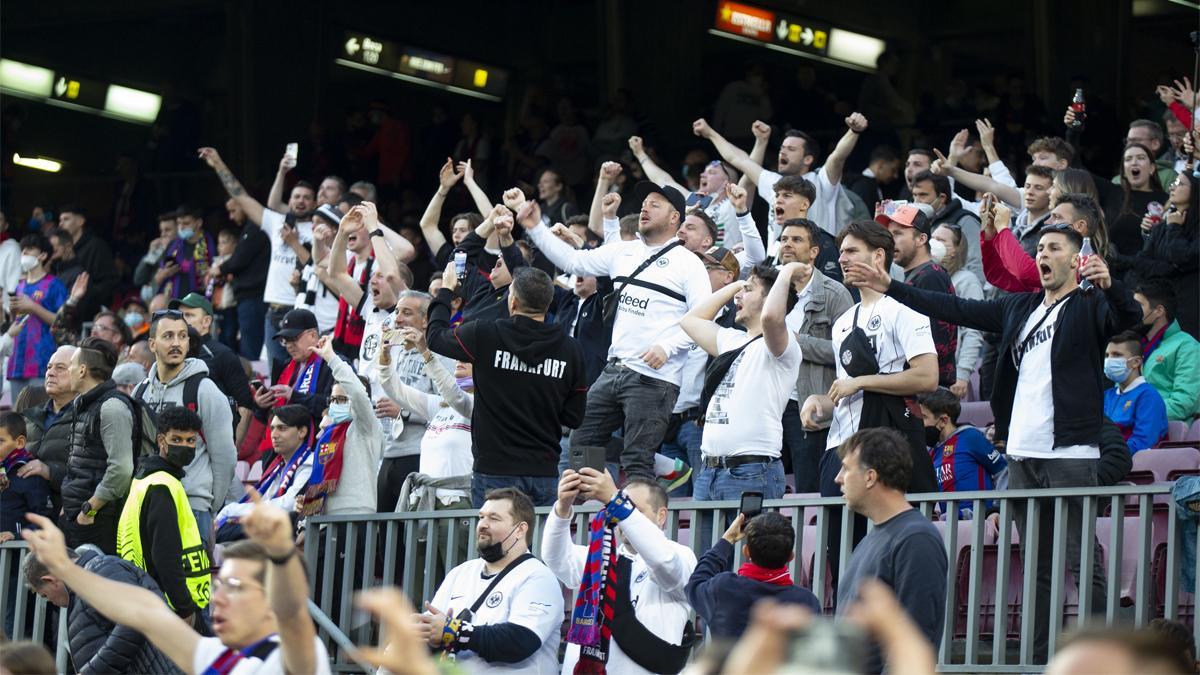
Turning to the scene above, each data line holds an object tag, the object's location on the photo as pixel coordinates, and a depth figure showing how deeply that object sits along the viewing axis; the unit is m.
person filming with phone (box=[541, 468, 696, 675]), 15.12
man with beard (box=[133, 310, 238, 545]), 20.77
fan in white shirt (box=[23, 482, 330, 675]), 10.23
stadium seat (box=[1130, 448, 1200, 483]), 18.27
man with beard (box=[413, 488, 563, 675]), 15.50
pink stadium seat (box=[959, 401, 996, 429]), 21.42
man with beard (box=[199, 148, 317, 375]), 29.61
